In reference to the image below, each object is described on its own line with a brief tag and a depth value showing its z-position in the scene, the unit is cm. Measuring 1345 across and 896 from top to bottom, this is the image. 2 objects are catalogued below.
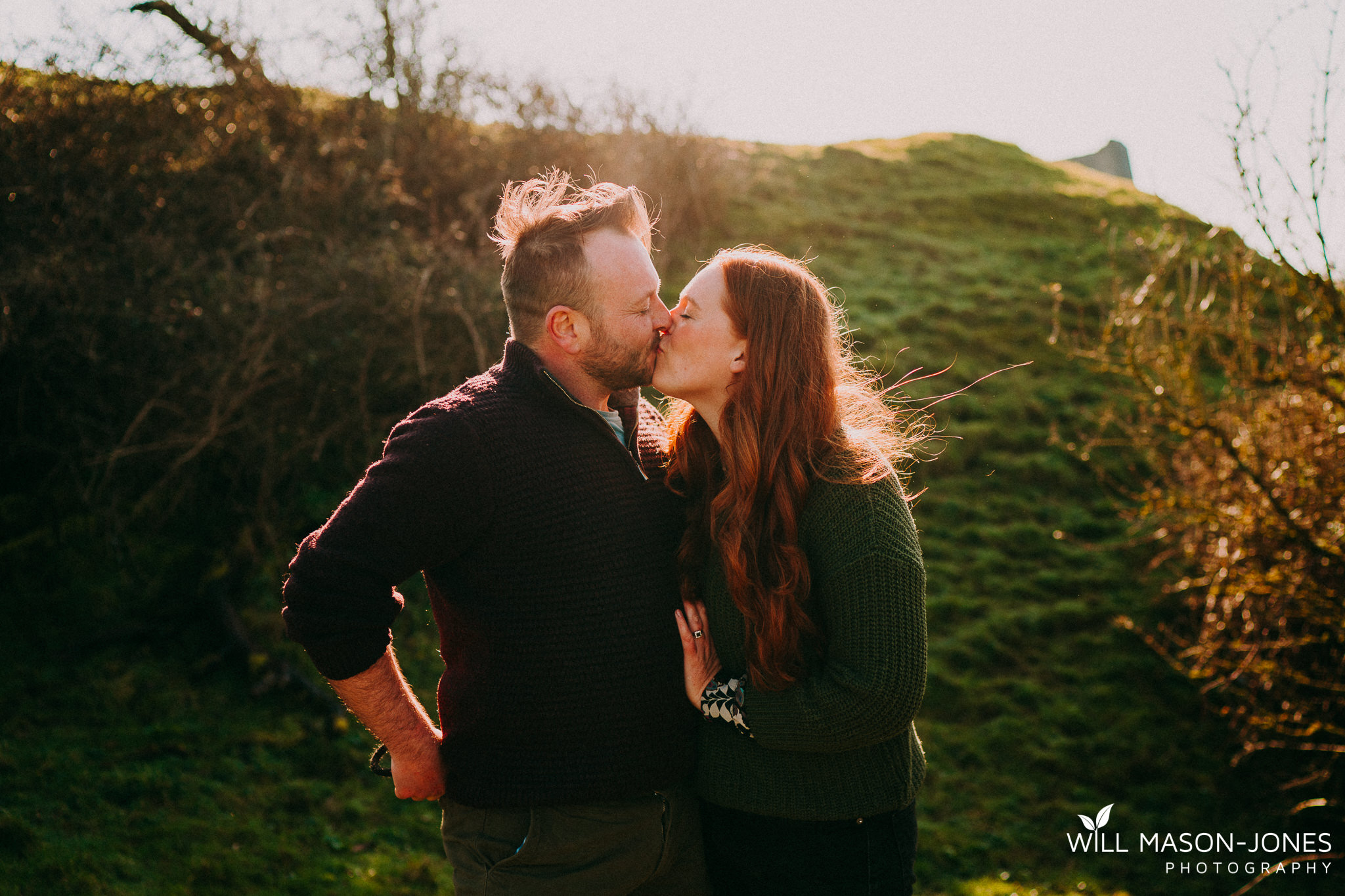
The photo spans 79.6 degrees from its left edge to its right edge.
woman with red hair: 200
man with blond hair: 190
